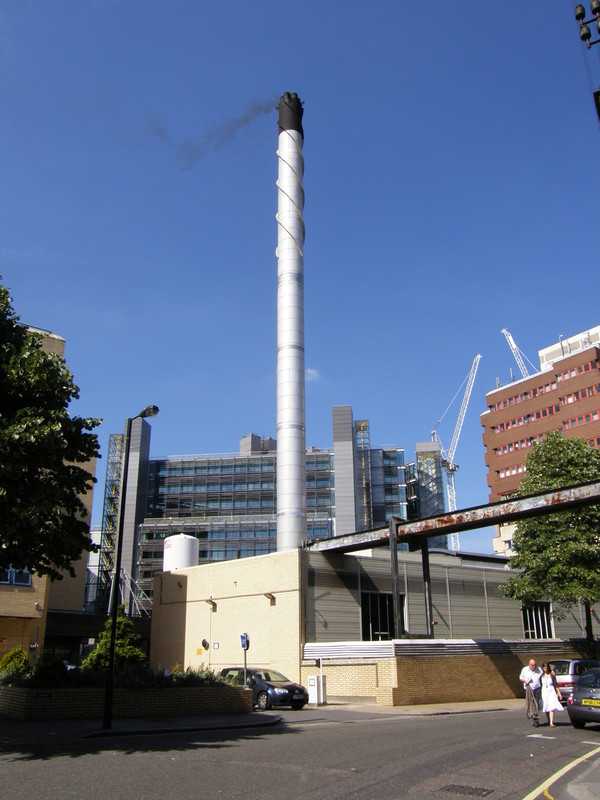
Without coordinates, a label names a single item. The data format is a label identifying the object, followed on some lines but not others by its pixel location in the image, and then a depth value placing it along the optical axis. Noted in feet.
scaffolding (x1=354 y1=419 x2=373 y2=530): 362.76
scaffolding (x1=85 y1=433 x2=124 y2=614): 307.58
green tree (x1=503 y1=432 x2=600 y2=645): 112.68
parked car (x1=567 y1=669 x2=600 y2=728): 56.03
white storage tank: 170.19
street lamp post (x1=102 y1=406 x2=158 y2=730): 57.62
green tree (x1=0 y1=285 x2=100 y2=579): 51.26
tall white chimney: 152.05
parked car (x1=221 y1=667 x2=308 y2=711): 82.74
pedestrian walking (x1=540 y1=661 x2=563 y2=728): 60.39
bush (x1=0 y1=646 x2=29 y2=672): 95.96
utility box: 95.30
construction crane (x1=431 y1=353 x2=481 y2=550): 581.53
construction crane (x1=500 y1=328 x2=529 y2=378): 618.85
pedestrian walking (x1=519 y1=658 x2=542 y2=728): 59.88
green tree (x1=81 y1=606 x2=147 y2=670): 109.29
